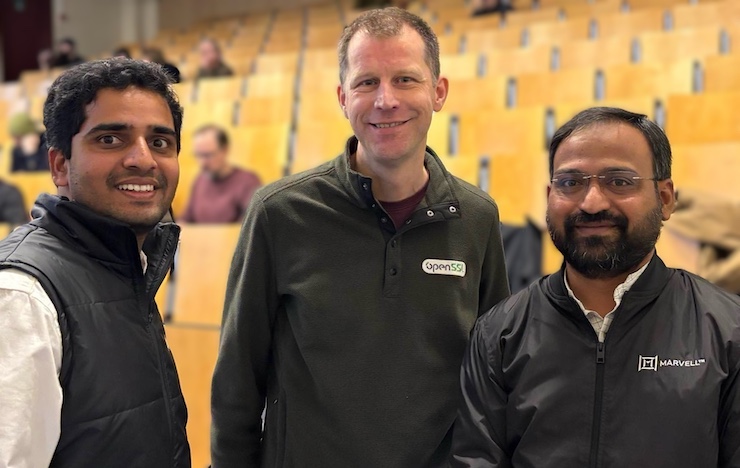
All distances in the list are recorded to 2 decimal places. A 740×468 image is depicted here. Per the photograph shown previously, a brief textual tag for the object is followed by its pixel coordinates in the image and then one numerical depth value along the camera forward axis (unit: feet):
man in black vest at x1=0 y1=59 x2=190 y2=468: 2.25
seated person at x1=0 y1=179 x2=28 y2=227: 9.12
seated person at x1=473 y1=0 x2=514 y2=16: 14.19
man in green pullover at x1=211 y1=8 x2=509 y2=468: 3.05
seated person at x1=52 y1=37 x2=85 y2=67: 17.79
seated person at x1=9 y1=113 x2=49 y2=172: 11.14
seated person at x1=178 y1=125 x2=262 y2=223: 8.46
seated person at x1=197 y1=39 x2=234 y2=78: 13.27
